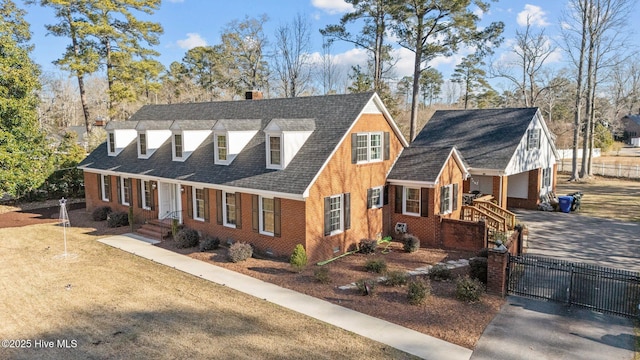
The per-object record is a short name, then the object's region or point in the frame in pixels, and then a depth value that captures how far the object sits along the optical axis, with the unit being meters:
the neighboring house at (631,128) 85.56
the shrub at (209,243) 16.97
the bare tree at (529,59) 40.31
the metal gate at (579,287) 11.30
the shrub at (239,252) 15.40
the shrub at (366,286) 12.34
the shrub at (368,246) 16.81
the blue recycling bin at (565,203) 24.78
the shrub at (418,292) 11.65
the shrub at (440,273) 13.59
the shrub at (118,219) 21.56
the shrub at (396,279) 13.09
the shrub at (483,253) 14.87
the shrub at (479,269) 13.19
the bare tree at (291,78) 48.03
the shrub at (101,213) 23.06
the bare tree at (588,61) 35.69
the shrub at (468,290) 11.84
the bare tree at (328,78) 55.00
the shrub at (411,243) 16.98
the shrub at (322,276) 13.30
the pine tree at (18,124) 25.27
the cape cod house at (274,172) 15.55
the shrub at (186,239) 17.48
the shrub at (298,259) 14.27
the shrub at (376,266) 14.55
